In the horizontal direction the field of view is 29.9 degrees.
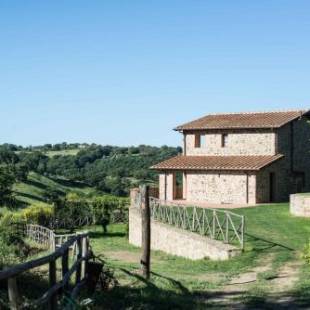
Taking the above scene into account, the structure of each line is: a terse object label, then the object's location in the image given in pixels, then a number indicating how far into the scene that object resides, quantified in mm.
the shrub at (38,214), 46762
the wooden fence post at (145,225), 16094
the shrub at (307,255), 16786
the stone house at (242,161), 34094
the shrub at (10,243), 15559
